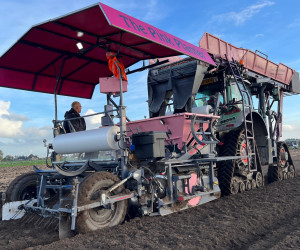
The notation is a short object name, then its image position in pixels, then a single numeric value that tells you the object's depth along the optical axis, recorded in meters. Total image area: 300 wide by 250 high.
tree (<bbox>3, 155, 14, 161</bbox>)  97.62
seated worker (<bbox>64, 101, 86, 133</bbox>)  6.24
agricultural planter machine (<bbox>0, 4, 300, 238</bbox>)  4.58
